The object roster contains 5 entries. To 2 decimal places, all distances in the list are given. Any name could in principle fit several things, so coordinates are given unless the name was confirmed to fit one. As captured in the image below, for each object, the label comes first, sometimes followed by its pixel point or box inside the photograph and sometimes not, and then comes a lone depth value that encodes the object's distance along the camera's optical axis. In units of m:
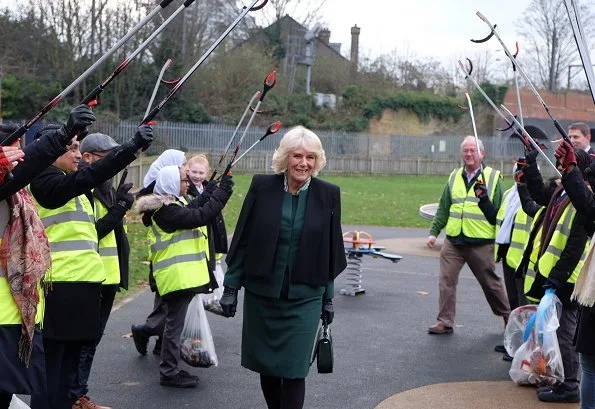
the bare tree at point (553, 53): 47.70
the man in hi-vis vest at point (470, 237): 8.68
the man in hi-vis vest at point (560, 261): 6.09
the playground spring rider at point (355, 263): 10.98
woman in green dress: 5.14
